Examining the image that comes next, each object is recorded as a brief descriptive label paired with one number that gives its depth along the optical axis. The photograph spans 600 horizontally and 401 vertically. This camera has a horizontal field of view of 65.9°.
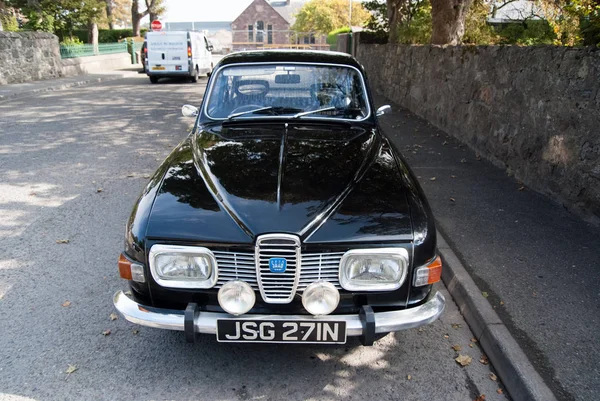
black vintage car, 2.49
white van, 19.09
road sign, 28.58
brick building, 77.44
